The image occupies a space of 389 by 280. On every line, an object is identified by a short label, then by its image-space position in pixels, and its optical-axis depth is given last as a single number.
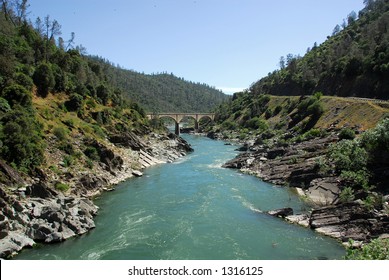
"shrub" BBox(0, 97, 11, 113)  48.19
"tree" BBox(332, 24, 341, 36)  189.55
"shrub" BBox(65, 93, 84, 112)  71.69
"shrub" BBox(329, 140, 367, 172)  46.12
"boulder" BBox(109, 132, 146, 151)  69.86
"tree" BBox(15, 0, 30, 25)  101.12
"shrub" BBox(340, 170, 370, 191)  42.99
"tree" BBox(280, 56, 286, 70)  188.75
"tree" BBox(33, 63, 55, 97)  70.06
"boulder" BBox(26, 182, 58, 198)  36.38
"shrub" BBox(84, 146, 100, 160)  55.24
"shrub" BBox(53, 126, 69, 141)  53.72
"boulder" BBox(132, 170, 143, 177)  59.42
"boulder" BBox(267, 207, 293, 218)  38.58
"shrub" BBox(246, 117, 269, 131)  115.24
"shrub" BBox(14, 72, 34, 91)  61.22
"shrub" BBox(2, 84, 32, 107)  52.81
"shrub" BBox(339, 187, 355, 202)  38.77
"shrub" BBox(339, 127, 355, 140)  59.46
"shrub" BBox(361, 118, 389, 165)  44.44
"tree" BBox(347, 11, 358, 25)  183.44
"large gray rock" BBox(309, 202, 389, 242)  31.50
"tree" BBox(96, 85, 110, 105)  89.50
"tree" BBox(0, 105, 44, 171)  41.06
